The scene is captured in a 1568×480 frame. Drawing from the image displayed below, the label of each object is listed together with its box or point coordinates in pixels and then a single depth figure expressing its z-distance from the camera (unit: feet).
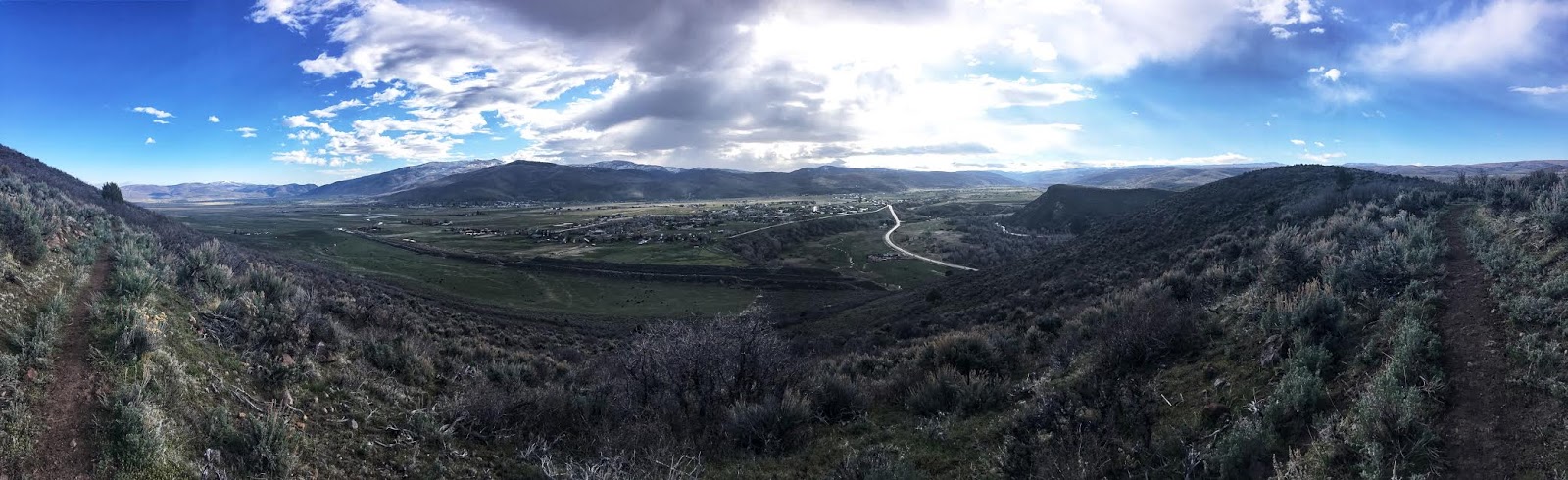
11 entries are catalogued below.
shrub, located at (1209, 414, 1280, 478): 24.32
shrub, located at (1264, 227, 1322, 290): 45.70
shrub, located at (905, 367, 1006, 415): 38.73
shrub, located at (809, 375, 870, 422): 41.22
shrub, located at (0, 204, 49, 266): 34.76
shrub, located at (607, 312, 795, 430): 43.24
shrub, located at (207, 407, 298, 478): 26.17
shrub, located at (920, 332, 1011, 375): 48.09
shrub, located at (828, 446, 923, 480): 27.30
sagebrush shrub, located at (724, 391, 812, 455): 35.99
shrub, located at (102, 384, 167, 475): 22.99
